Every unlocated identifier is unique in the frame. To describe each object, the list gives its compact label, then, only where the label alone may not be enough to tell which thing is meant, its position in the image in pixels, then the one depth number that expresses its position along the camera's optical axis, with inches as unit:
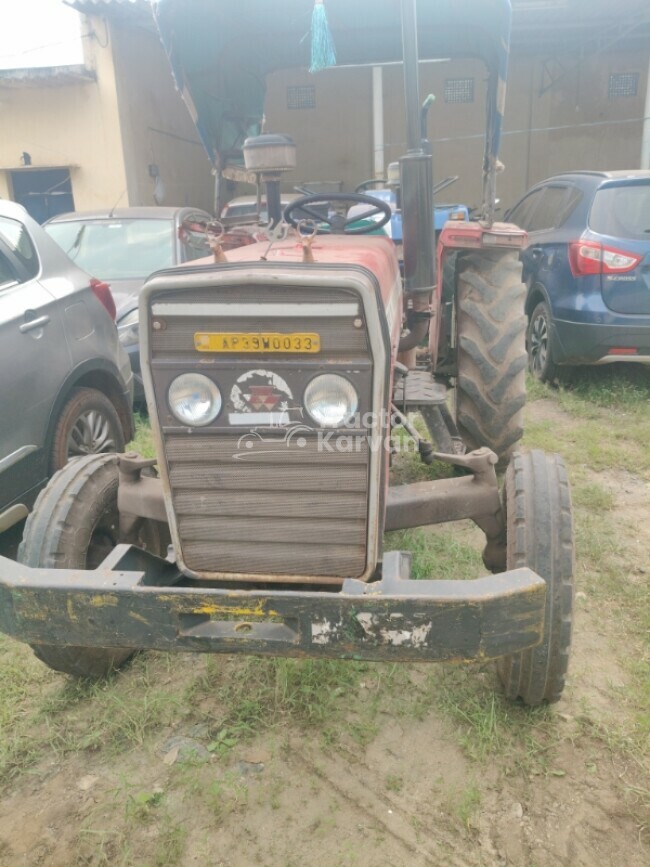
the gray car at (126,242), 248.1
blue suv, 217.0
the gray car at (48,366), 132.7
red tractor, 75.9
